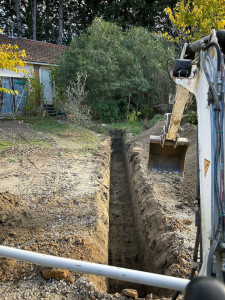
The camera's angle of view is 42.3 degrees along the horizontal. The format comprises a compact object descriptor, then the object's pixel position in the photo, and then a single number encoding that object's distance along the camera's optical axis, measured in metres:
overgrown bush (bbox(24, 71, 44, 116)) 18.95
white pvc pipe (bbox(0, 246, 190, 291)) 2.19
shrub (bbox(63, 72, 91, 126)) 15.03
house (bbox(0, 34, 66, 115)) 19.22
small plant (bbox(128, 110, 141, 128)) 16.92
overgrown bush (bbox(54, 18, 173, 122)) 18.11
